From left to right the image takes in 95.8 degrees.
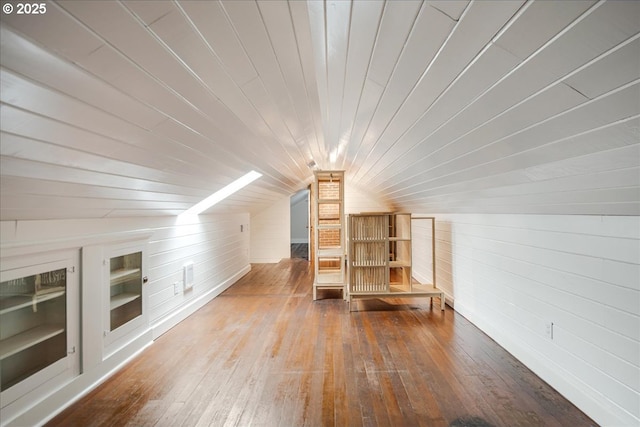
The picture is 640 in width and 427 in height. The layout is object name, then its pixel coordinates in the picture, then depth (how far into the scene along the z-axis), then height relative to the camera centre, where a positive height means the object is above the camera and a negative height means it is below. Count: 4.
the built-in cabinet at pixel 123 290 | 2.21 -0.60
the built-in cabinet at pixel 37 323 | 1.59 -0.64
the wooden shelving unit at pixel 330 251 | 4.15 -0.50
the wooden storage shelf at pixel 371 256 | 3.70 -0.49
